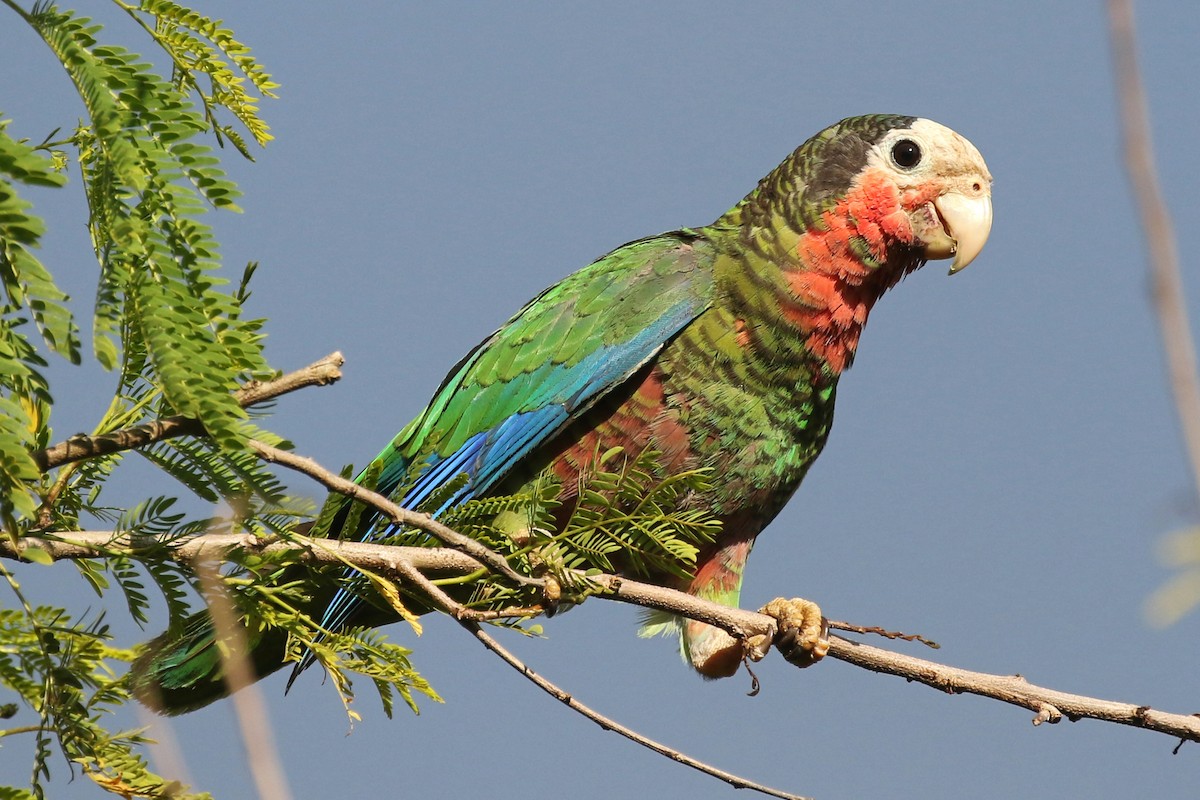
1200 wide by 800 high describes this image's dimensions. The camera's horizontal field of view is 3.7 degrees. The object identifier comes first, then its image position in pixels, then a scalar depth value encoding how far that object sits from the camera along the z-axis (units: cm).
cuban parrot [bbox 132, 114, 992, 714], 595
